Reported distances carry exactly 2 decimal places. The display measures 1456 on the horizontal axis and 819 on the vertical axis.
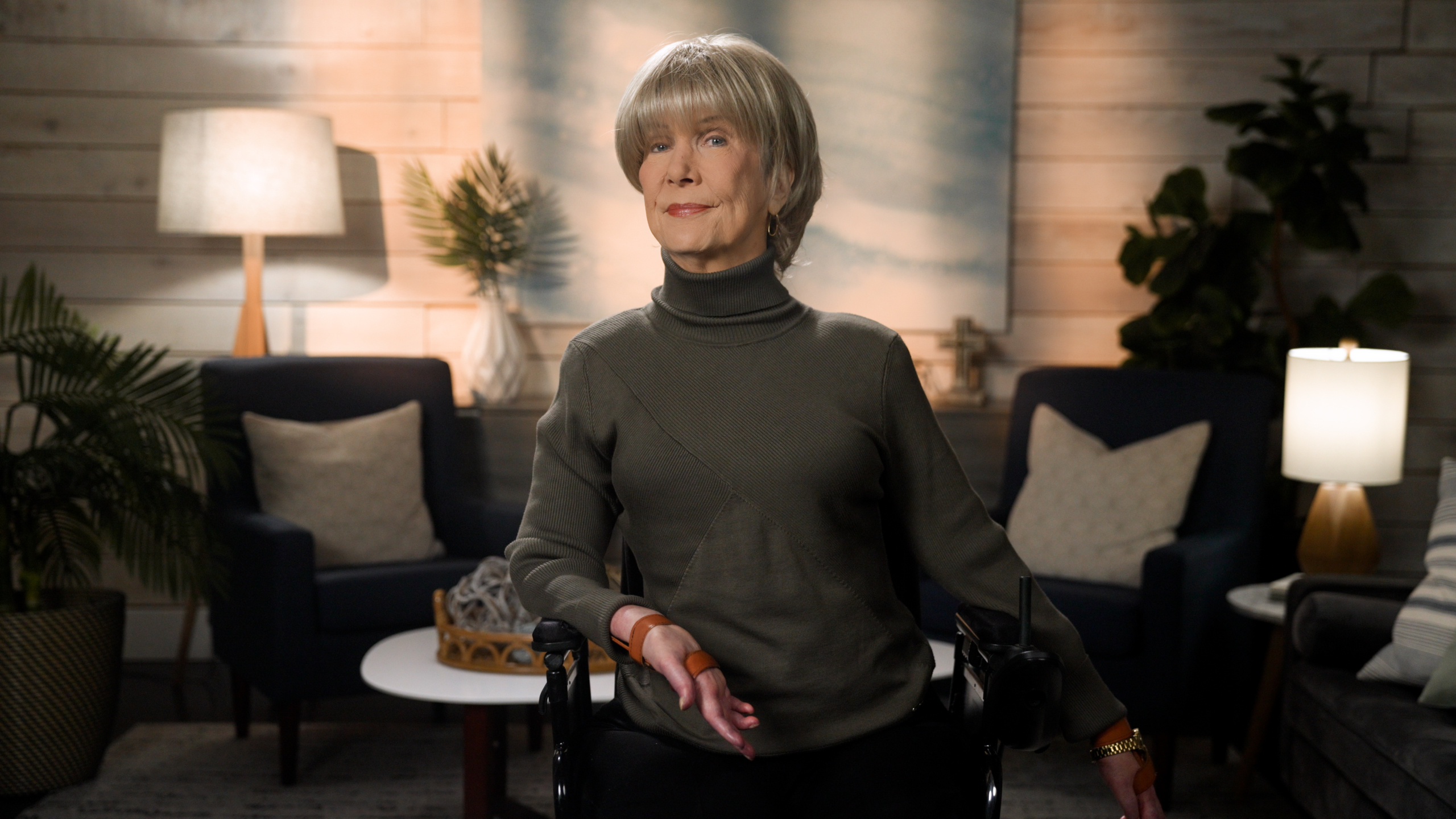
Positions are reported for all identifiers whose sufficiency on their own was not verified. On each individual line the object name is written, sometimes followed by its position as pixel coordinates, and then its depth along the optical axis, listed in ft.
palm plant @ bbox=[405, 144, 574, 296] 11.03
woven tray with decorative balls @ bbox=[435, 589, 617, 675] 6.95
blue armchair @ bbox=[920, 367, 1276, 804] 8.18
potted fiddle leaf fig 10.09
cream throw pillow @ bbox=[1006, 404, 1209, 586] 9.02
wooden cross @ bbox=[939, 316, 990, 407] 11.39
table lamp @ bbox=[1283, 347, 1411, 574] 8.20
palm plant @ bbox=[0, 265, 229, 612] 7.95
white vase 10.91
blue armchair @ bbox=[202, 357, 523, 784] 8.30
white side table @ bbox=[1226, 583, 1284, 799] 8.43
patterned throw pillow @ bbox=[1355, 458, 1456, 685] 6.54
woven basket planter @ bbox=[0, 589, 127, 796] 7.93
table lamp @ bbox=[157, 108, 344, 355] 9.98
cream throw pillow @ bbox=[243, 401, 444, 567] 9.28
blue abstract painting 11.51
